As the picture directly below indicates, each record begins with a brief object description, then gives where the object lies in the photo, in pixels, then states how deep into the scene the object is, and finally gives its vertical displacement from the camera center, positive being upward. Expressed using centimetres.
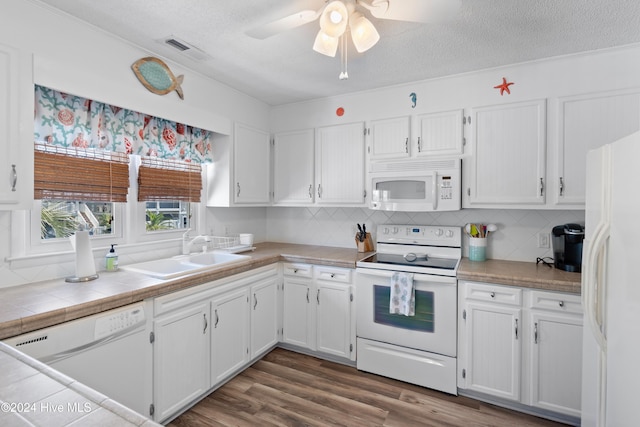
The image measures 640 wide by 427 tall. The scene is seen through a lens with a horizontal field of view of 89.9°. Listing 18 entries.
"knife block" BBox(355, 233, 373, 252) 311 -31
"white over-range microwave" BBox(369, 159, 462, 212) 255 +22
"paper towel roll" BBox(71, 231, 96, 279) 187 -25
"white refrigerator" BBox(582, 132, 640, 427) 100 -27
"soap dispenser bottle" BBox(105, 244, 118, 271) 211 -33
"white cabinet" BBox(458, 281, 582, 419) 197 -86
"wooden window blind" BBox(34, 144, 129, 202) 184 +23
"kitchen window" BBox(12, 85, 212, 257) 185 +24
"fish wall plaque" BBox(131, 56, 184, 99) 218 +96
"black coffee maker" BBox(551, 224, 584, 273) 214 -22
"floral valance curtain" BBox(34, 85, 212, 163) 184 +56
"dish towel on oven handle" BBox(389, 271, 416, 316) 237 -62
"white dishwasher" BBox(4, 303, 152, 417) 136 -67
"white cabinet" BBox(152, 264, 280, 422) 189 -85
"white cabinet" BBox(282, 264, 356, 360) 268 -85
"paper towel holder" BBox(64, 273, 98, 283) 185 -40
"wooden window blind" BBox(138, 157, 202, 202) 245 +26
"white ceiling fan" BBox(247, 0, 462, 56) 137 +89
